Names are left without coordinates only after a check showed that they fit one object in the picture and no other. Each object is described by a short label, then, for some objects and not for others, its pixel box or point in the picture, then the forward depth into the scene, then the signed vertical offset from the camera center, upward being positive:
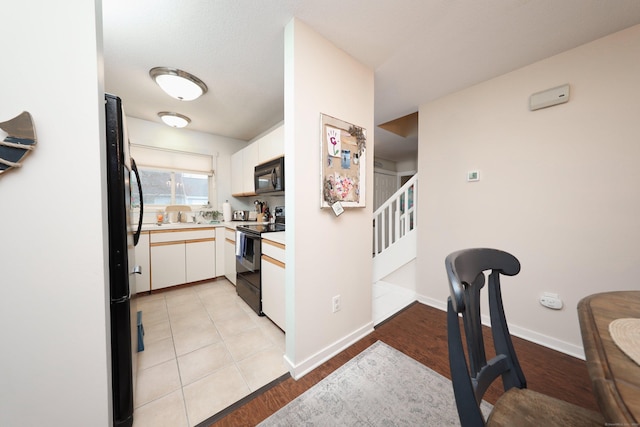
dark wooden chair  0.51 -0.47
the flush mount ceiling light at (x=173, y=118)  2.66 +1.22
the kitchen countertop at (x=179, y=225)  2.68 -0.20
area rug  1.12 -1.14
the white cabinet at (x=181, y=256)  2.67 -0.61
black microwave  2.39 +0.43
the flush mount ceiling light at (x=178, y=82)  1.86 +1.20
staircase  2.65 -0.45
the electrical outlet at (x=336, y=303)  1.62 -0.74
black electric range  2.11 -0.60
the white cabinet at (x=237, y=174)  3.41 +0.64
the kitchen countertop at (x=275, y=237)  1.74 -0.23
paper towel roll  3.54 +0.00
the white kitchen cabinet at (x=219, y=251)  3.13 -0.61
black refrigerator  0.96 -0.28
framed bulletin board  1.49 +0.37
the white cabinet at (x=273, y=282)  1.75 -0.64
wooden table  0.38 -0.38
